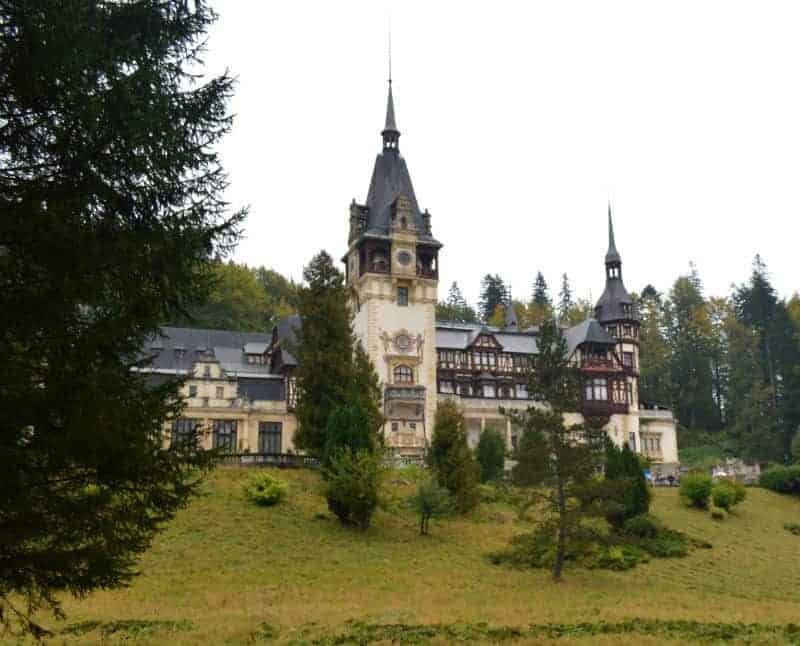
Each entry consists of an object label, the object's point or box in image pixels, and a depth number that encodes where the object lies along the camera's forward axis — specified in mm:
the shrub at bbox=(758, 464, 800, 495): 58281
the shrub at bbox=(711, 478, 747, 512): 51562
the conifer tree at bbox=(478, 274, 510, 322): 126812
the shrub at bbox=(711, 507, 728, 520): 50281
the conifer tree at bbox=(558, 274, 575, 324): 135000
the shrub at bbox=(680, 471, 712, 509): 51844
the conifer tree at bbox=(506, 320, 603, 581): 34625
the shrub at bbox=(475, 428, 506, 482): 53531
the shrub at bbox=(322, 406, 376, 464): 41122
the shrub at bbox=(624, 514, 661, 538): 43219
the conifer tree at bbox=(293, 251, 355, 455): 46688
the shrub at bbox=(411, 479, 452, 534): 39156
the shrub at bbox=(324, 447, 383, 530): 38656
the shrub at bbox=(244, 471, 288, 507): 40875
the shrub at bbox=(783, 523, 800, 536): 50031
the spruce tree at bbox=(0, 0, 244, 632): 11008
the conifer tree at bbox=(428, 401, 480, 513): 43781
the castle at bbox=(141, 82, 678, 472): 63562
